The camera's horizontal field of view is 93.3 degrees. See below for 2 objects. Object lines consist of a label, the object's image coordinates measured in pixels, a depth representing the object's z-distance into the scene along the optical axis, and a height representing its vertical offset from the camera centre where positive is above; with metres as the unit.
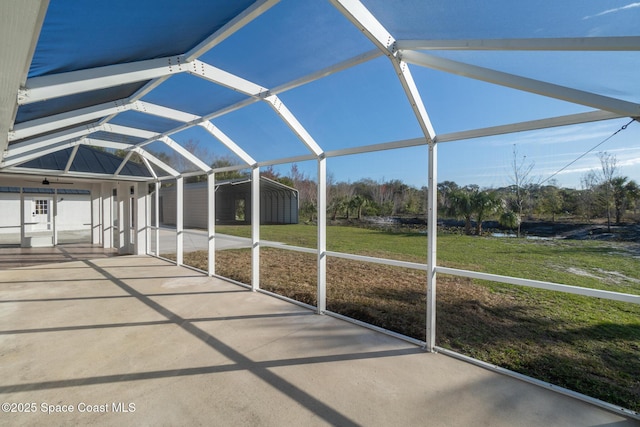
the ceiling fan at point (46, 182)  9.56 +0.94
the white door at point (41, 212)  13.80 -0.08
